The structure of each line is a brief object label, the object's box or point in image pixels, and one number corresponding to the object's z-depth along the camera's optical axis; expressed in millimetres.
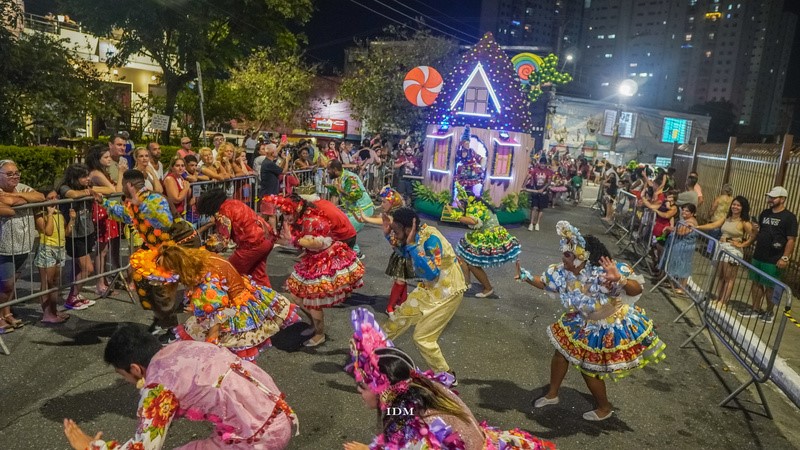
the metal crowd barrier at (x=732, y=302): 4957
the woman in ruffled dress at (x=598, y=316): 4160
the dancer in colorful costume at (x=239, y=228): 4902
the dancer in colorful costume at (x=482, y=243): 7586
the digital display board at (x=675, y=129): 42719
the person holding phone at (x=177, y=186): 7488
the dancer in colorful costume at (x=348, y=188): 7707
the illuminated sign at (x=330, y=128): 51625
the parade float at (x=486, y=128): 15312
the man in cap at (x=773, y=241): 7414
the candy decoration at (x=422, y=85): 15562
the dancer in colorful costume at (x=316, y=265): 5363
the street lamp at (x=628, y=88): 30716
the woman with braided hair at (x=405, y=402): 2342
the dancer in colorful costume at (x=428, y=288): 4535
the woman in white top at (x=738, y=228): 8117
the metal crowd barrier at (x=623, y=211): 14383
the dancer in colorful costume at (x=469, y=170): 13555
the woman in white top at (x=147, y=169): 7441
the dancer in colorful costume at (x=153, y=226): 4289
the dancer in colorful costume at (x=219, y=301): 3623
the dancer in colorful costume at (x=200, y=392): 2393
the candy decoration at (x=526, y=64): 23820
